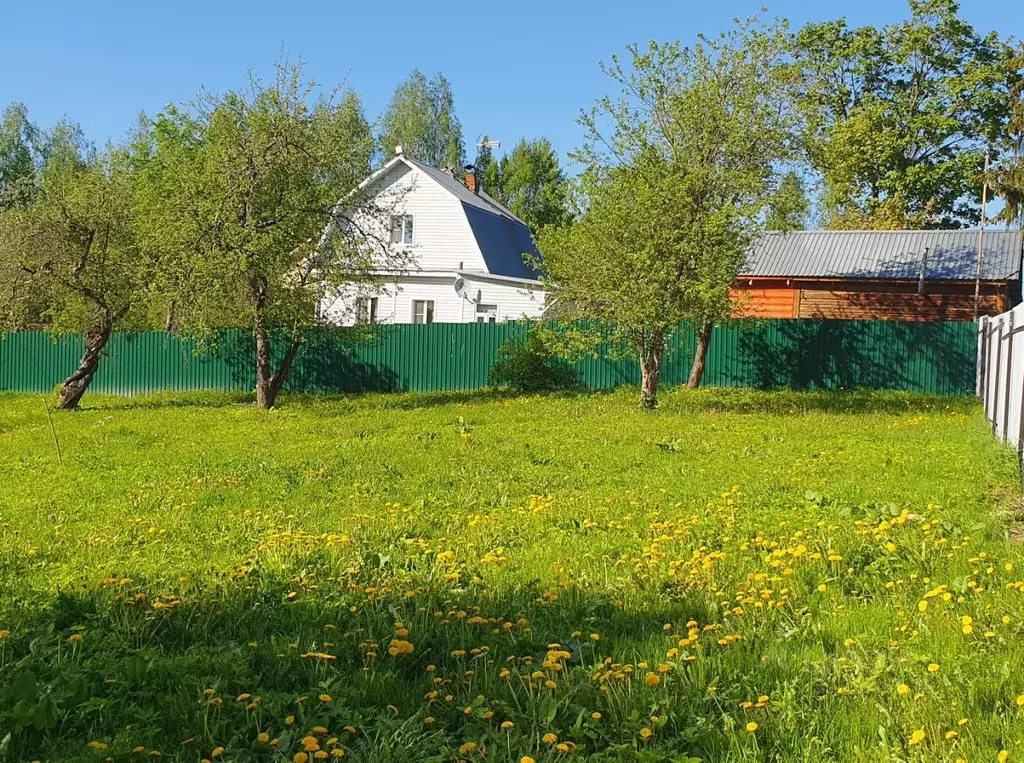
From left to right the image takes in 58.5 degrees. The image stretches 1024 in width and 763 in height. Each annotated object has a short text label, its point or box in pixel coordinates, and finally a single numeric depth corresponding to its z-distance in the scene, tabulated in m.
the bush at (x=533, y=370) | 21.36
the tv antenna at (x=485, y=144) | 45.03
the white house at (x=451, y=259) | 27.98
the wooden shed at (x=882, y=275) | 26.45
